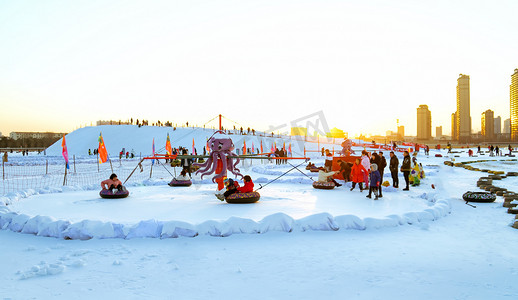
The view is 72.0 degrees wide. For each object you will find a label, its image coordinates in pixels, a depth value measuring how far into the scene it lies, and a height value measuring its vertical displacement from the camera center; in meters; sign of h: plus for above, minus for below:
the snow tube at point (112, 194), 13.81 -1.79
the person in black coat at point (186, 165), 19.32 -0.98
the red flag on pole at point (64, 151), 19.62 -0.13
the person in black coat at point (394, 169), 16.91 -1.18
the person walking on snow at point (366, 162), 14.83 -0.72
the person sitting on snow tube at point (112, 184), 13.90 -1.41
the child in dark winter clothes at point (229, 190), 12.39 -1.52
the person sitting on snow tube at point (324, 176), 16.97 -1.47
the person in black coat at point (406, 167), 16.56 -1.06
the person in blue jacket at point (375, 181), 13.53 -1.39
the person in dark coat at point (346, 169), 18.91 -1.29
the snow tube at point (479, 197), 12.53 -1.90
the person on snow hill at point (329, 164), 22.78 -1.21
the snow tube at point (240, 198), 12.26 -1.77
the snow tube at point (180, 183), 17.67 -1.77
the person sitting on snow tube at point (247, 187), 12.47 -1.43
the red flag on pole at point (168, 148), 24.52 -0.04
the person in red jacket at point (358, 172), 15.77 -1.23
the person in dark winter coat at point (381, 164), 15.57 -0.87
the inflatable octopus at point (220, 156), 14.27 -0.38
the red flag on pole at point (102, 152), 17.66 -0.19
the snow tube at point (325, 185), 16.66 -1.87
